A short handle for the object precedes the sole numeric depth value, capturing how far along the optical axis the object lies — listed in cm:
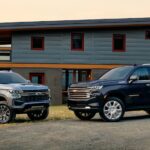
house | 3734
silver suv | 1698
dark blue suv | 1666
